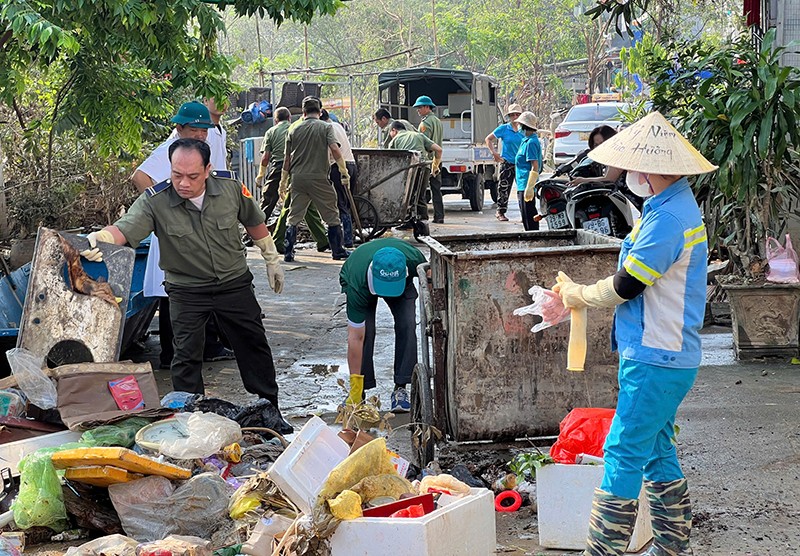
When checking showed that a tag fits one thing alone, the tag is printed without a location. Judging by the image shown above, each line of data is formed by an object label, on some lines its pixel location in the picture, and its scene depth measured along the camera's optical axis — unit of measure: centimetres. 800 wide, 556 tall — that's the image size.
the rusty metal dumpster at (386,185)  1362
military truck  1858
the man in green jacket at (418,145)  1415
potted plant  732
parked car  2231
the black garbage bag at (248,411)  548
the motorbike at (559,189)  989
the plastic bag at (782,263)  753
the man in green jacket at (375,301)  591
